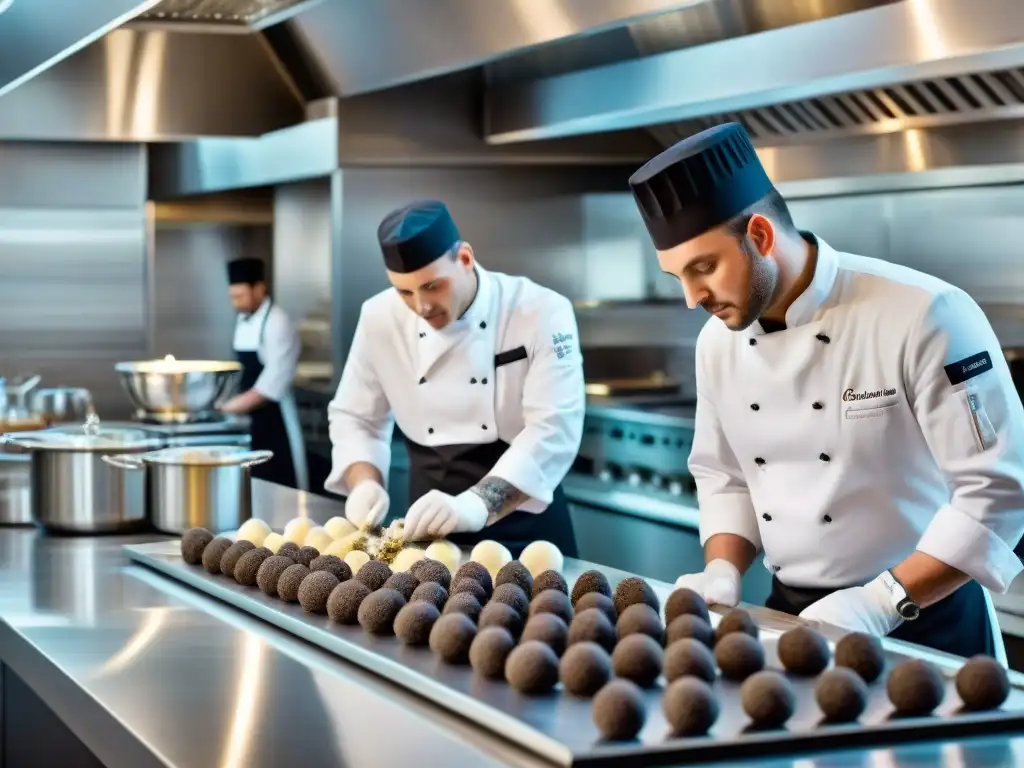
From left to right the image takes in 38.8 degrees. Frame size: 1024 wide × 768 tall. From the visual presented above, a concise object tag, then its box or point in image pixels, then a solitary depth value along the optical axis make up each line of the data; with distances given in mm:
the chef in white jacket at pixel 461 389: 3105
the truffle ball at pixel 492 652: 1683
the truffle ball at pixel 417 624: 1857
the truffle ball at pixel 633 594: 1912
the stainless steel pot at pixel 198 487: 2969
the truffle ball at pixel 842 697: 1496
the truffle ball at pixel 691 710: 1451
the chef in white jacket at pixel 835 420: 2150
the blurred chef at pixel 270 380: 6297
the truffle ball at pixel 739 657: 1641
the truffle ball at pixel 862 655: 1635
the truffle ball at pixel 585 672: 1581
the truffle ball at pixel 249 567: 2344
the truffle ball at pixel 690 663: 1594
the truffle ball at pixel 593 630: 1702
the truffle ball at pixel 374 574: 2115
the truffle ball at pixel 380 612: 1934
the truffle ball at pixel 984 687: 1548
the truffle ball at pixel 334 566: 2221
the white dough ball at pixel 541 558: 2309
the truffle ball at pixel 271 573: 2250
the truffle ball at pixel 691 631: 1717
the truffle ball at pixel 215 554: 2486
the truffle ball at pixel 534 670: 1599
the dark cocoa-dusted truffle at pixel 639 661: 1612
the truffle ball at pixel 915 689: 1523
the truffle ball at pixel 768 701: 1476
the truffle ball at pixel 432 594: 1955
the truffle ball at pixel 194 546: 2584
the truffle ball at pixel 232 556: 2418
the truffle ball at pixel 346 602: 2006
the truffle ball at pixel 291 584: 2174
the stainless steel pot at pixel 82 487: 3020
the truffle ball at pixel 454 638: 1761
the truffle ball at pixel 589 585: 1978
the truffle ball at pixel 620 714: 1438
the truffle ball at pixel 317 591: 2086
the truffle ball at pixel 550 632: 1693
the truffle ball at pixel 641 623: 1740
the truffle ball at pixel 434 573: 2064
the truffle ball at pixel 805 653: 1665
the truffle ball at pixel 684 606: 1812
